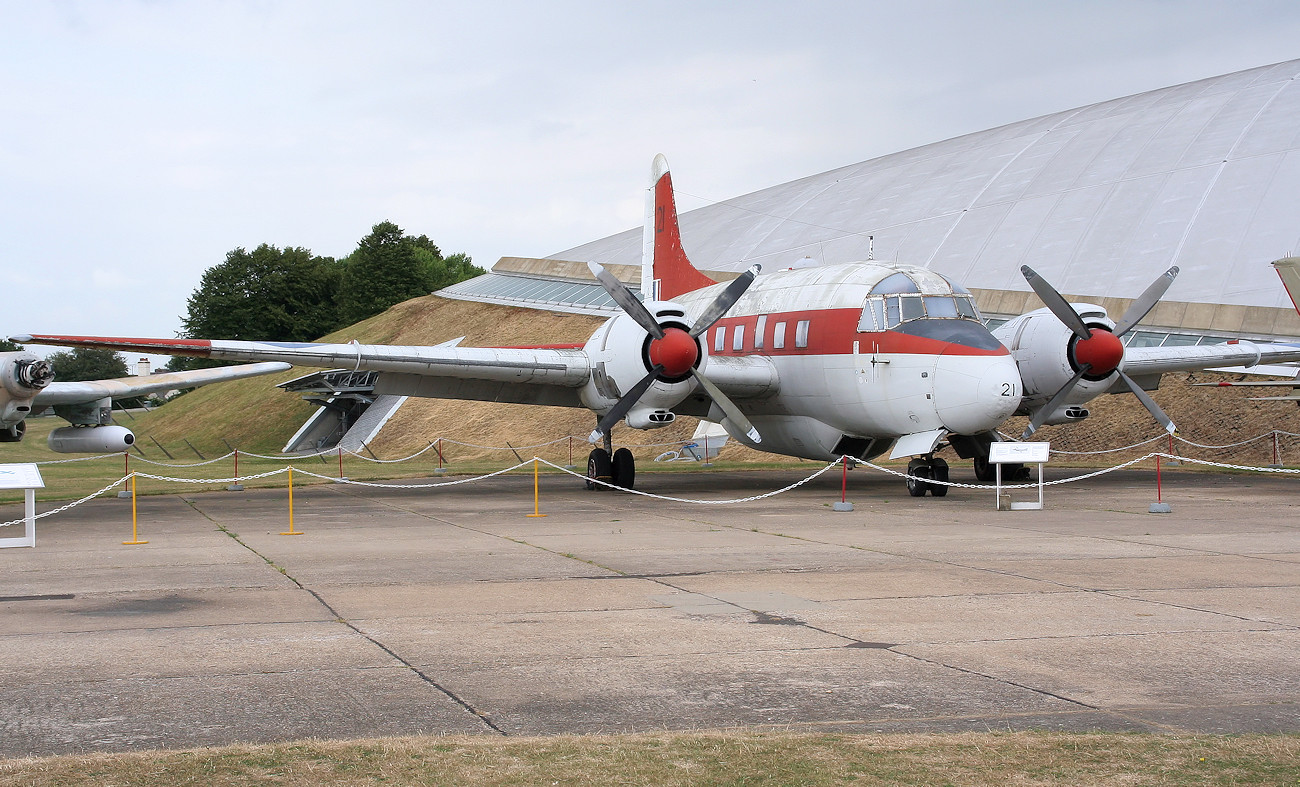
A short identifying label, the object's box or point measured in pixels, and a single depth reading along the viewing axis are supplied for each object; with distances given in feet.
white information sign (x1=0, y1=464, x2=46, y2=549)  46.50
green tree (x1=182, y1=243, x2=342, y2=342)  272.92
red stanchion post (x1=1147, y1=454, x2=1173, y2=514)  55.20
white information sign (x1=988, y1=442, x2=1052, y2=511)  57.31
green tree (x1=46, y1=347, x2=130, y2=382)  317.83
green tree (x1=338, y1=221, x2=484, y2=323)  270.87
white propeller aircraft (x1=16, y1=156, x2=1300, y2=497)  63.05
